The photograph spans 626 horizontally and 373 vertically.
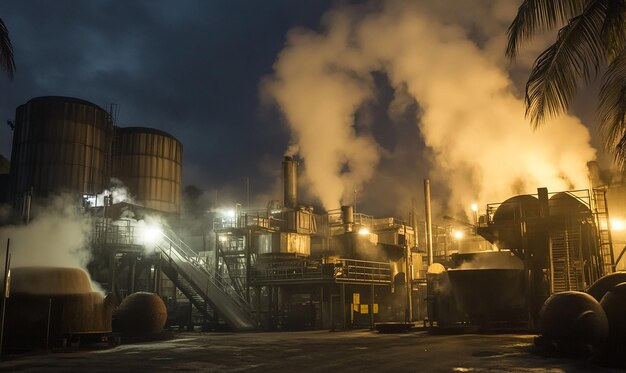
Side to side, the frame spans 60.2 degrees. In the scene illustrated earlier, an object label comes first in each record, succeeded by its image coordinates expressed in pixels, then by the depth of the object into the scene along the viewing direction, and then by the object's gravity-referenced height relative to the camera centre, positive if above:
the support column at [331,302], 30.61 -0.49
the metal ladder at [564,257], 27.06 +1.80
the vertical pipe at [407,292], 31.77 +0.06
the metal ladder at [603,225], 35.94 +4.65
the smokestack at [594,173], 43.81 +9.50
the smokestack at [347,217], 45.38 +6.40
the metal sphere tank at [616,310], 12.77 -0.46
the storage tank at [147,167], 50.94 +12.17
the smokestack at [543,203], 26.99 +4.37
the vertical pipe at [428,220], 43.00 +5.84
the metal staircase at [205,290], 32.16 +0.31
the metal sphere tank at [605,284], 16.36 +0.22
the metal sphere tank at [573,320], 13.02 -0.71
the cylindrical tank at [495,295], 26.69 -0.15
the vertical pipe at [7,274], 11.64 +0.50
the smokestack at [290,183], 44.91 +9.23
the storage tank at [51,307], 18.84 -0.39
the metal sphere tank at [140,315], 25.28 -0.93
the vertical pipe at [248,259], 35.81 +2.35
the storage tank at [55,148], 43.78 +12.12
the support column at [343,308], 31.80 -0.83
